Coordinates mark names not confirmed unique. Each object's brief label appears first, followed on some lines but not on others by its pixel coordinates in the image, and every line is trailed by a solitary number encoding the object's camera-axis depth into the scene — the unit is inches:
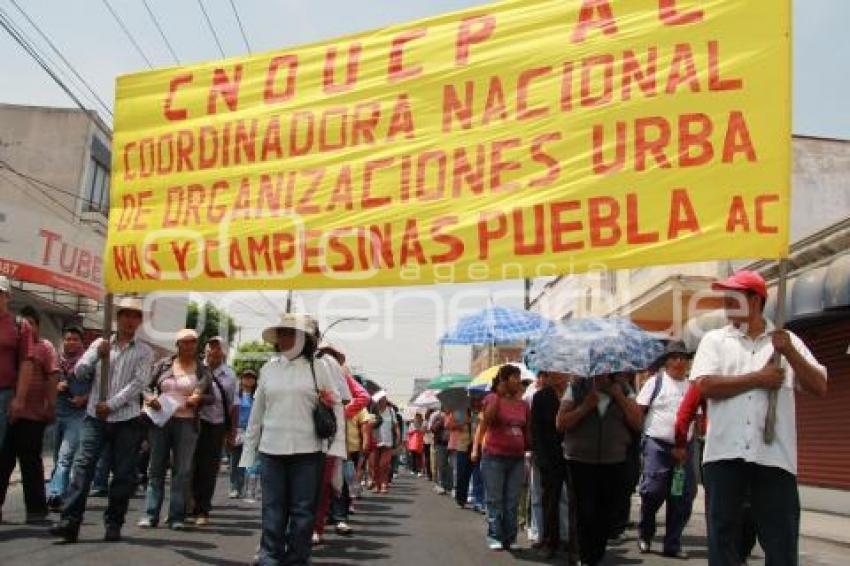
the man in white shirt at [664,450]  328.2
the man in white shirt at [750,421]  161.6
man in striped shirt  262.4
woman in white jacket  219.0
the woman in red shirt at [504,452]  326.3
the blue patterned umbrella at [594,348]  245.4
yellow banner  187.3
